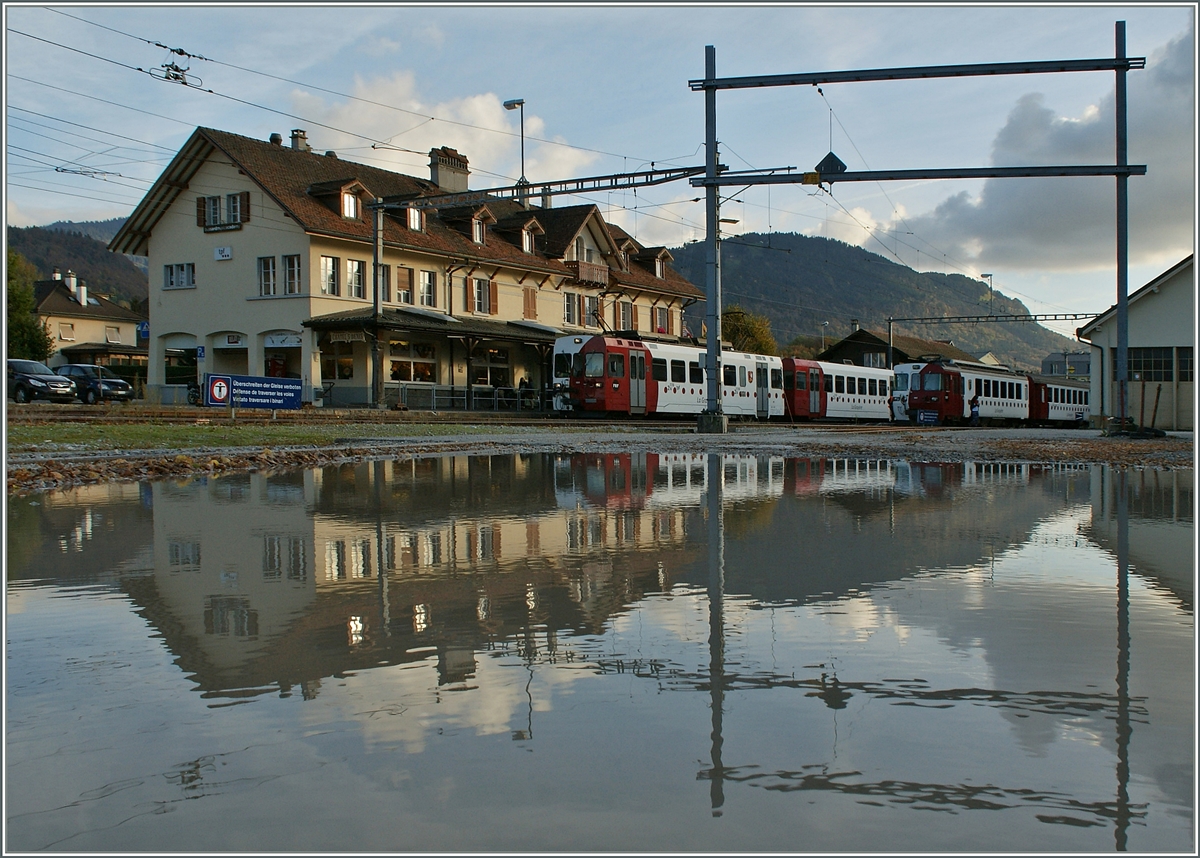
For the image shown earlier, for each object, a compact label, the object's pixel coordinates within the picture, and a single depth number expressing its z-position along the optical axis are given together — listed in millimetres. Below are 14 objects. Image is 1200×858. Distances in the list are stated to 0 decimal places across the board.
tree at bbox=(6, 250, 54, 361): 68812
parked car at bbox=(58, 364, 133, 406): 40875
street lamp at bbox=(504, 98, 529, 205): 46500
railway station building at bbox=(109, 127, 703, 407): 41281
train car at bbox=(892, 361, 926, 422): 47000
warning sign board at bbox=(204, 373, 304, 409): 26984
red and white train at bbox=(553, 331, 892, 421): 35844
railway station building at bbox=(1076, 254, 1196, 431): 36406
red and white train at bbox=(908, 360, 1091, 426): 45594
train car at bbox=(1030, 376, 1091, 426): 56469
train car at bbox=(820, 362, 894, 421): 46719
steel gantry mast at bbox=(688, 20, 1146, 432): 21562
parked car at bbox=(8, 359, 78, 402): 35375
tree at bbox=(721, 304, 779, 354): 88000
